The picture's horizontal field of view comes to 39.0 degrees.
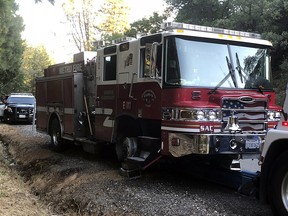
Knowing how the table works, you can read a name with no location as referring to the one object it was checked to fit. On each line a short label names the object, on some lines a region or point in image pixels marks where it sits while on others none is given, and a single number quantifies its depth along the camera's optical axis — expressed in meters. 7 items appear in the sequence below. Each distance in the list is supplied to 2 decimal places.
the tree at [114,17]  40.62
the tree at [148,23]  28.45
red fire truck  7.00
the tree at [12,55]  31.61
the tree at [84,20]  40.53
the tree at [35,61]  55.59
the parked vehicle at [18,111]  24.20
